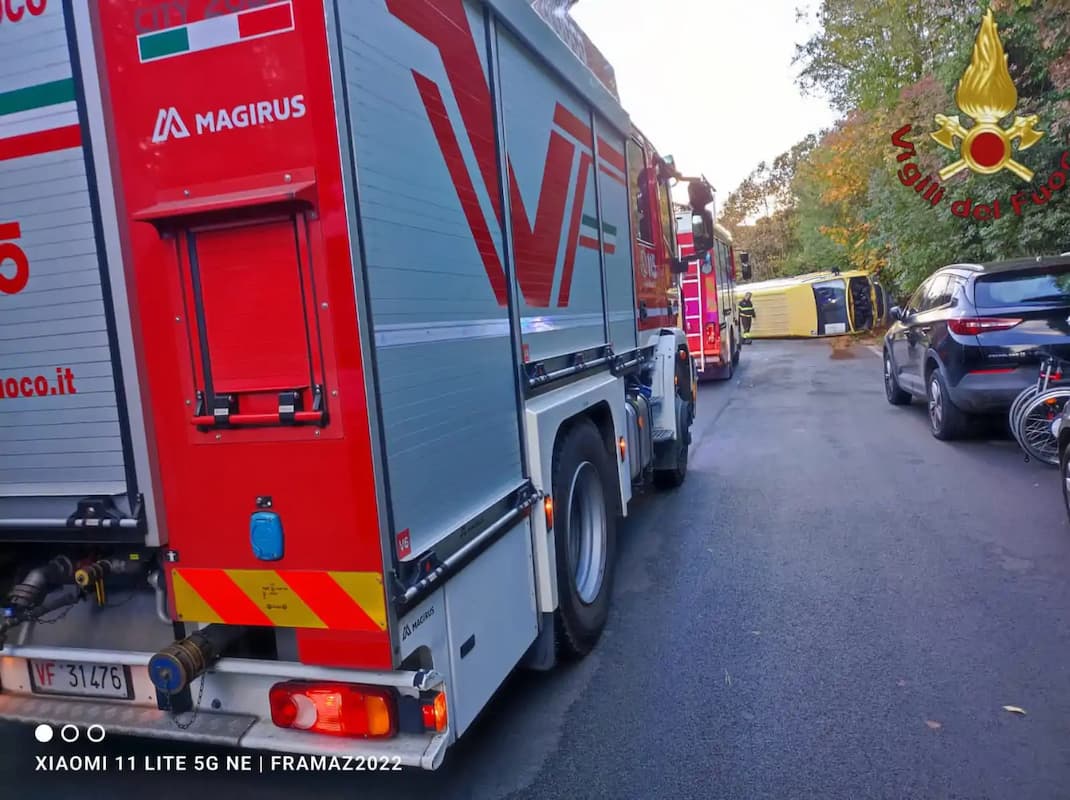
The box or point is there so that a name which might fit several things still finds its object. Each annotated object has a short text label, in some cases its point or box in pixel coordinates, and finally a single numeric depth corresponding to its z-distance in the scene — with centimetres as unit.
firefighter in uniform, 2412
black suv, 745
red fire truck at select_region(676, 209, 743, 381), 1496
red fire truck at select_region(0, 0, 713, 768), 221
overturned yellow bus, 2547
